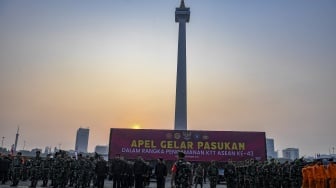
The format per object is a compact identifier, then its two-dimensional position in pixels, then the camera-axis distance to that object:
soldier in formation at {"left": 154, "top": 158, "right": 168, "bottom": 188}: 15.05
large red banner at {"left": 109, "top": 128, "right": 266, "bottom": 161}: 26.33
